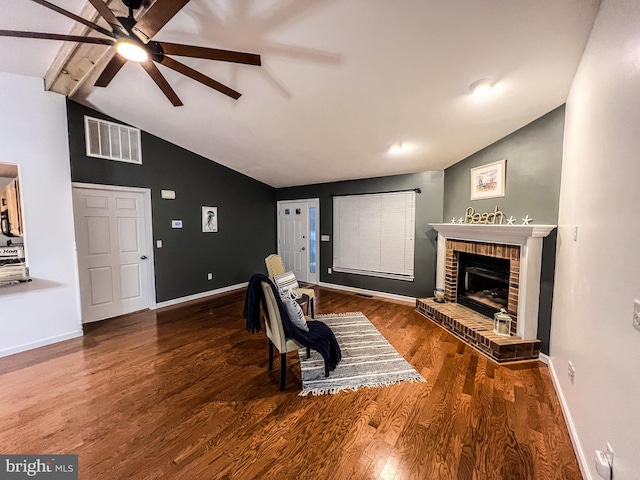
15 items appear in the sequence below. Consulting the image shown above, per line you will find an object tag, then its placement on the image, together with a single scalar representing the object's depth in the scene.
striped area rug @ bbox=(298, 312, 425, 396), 2.29
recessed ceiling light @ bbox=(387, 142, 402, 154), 3.52
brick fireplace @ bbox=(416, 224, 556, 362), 2.69
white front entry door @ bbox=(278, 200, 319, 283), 5.90
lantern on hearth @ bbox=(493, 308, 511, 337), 2.86
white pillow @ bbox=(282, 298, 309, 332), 2.28
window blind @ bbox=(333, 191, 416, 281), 4.62
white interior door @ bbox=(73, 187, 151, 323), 3.60
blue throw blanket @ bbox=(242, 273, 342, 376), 2.18
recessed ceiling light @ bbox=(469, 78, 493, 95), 2.17
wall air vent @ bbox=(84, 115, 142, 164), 3.50
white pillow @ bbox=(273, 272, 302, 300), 2.34
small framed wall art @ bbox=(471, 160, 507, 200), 3.16
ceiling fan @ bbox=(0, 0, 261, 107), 1.38
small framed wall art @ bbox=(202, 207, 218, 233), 4.92
